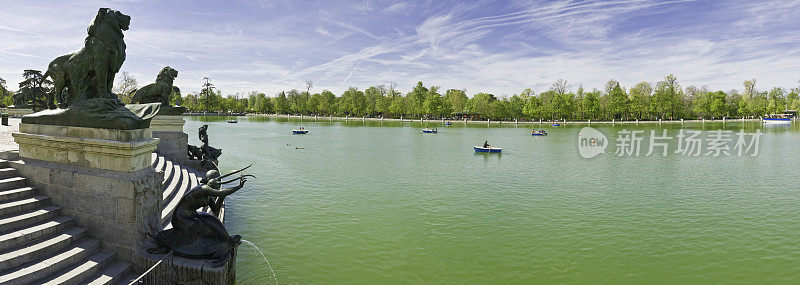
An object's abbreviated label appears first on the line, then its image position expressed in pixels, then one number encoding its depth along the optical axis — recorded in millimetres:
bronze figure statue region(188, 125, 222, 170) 16531
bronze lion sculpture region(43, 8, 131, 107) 8492
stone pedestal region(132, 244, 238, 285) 6801
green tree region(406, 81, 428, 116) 116638
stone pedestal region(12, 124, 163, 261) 7070
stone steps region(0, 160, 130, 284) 6059
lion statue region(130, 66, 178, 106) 15734
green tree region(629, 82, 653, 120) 101625
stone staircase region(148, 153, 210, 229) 9380
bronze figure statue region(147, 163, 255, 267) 7133
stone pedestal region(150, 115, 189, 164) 15750
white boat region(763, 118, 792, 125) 89812
